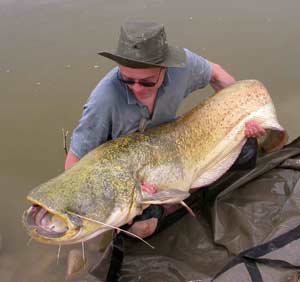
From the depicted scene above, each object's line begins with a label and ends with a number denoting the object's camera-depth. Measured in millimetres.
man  2292
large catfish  2018
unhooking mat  2281
